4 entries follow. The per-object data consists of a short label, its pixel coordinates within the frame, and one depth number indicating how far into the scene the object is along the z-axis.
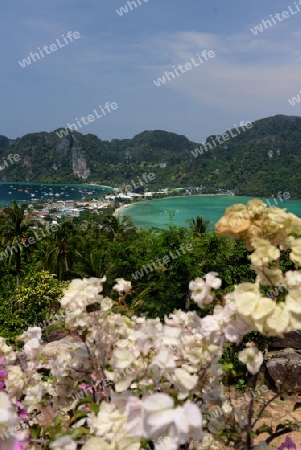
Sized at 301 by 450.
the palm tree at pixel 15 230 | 19.61
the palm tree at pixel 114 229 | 23.53
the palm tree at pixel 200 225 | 23.38
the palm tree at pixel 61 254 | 19.89
